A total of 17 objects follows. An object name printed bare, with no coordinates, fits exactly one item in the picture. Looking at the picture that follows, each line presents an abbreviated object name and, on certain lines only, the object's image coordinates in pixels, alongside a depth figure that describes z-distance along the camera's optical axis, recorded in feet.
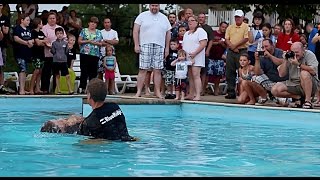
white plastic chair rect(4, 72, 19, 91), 44.42
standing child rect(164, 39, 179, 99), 37.29
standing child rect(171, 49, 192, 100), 36.09
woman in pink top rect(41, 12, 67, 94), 40.29
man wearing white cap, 37.81
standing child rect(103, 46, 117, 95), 41.29
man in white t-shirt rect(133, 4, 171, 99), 36.91
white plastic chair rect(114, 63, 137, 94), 45.46
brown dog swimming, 22.11
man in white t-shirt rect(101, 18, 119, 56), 41.55
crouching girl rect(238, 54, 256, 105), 34.62
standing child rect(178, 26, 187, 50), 38.19
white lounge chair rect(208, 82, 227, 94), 44.80
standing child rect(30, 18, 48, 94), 39.99
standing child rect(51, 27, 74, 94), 39.68
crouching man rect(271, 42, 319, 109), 31.07
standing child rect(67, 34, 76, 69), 42.19
